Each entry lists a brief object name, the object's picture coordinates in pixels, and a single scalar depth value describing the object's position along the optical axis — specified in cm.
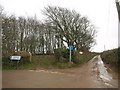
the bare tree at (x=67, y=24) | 1810
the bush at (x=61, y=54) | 1405
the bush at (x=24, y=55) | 1345
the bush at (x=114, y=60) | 895
